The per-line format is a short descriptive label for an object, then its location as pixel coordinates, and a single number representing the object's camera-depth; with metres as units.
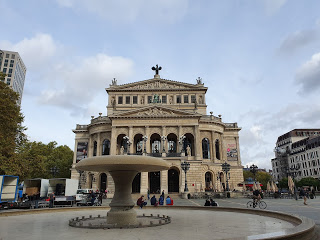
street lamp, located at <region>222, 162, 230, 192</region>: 33.83
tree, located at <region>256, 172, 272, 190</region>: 93.22
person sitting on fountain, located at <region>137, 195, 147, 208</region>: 16.98
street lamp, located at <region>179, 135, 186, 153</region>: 38.96
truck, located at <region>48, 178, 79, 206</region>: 25.65
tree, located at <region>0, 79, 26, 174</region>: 22.64
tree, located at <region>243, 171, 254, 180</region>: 90.98
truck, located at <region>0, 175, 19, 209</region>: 19.95
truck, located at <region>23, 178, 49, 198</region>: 25.95
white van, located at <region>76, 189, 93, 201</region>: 24.04
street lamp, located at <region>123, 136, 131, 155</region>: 39.31
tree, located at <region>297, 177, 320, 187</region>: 58.89
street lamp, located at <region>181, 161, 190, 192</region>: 32.12
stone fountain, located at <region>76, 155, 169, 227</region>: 9.24
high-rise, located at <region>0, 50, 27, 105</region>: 93.56
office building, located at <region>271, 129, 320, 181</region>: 73.00
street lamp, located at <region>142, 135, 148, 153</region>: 39.34
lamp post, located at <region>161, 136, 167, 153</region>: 40.17
